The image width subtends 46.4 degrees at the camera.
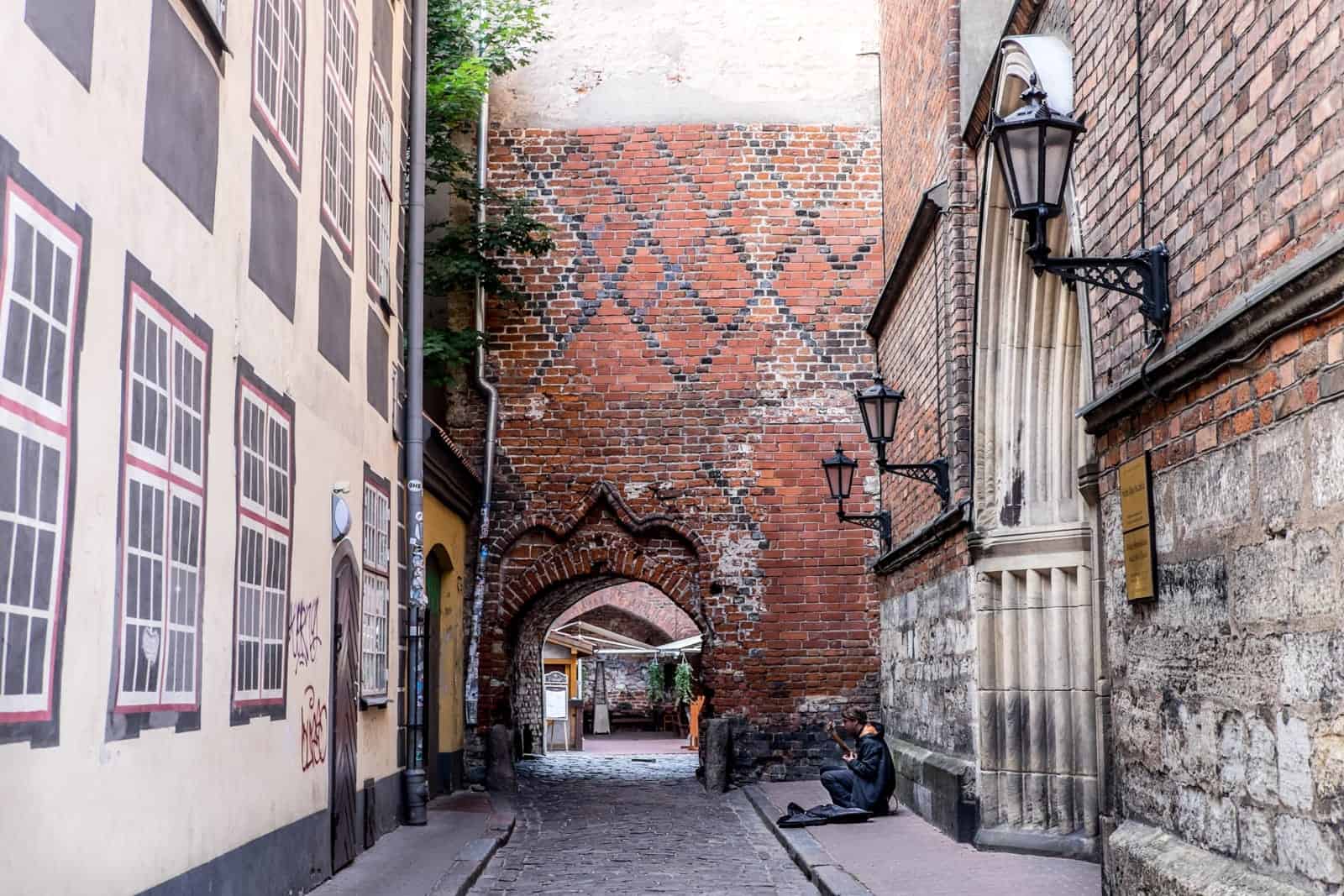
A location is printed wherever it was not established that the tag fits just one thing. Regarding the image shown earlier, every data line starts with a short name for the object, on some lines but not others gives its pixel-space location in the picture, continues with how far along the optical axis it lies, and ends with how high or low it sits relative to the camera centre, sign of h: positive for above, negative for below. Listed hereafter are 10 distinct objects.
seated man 12.91 -1.14
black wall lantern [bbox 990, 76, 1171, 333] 6.36 +1.87
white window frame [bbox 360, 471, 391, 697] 11.30 +0.37
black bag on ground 12.41 -1.43
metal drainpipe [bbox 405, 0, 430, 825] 12.74 +1.50
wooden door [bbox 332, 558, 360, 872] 9.95 -0.49
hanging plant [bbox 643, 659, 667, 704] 36.56 -1.01
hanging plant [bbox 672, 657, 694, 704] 32.81 -0.97
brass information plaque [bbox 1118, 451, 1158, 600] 6.32 +0.45
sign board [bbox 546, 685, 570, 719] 28.08 -1.21
